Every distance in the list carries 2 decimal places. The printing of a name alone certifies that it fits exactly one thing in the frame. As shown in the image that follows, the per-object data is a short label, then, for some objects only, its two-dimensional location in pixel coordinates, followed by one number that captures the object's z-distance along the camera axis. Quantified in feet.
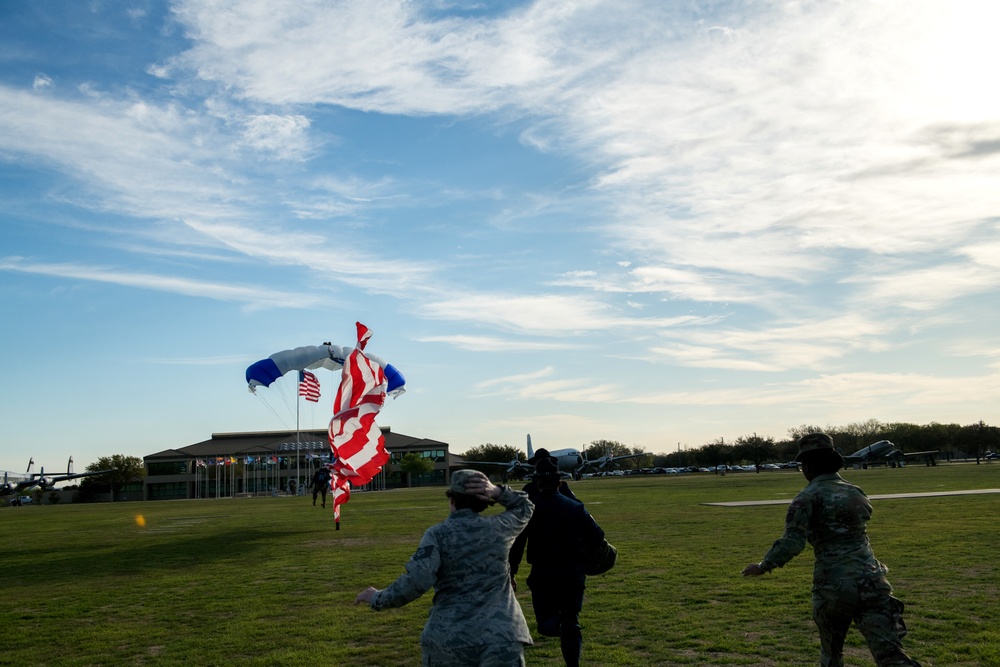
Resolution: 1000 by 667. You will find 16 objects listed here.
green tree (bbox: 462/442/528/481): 418.10
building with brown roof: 373.40
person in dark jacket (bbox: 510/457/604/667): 23.36
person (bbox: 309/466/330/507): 135.50
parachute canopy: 104.47
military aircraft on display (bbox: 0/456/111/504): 252.75
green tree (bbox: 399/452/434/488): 373.03
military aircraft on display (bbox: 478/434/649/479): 257.14
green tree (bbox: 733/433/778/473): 509.35
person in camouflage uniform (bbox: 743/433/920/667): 19.62
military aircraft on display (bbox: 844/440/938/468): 339.16
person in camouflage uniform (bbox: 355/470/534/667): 15.20
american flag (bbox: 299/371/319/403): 143.54
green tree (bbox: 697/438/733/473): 542.57
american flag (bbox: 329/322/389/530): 76.59
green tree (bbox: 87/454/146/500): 379.63
